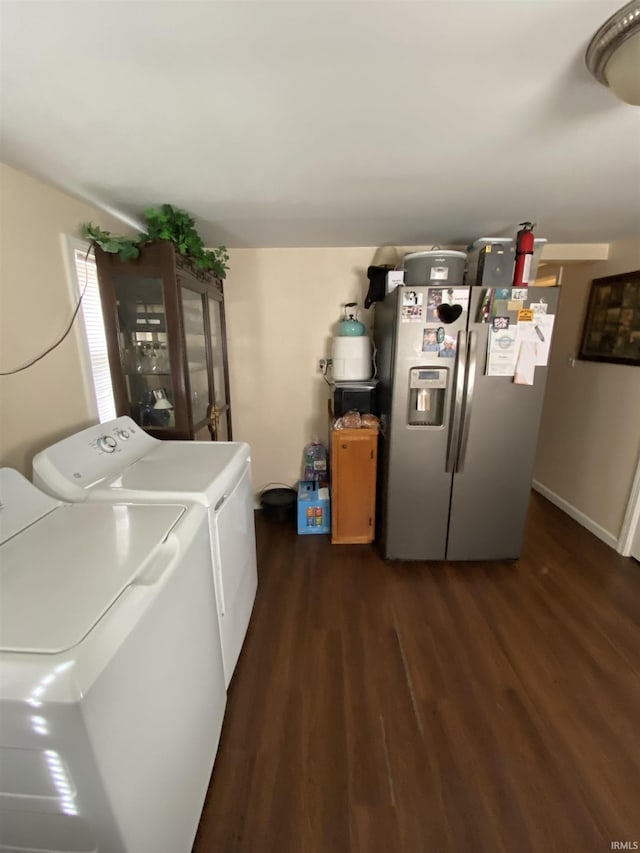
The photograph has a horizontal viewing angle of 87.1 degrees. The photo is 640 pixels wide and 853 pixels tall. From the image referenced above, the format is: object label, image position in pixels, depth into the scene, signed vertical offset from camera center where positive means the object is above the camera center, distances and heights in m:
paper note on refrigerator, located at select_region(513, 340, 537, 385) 1.93 -0.08
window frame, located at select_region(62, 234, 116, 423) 1.62 +0.07
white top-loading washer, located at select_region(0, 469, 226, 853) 0.60 -0.65
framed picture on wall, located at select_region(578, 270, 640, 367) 2.28 +0.19
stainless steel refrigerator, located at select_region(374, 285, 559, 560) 1.91 -0.48
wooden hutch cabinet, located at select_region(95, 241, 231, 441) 1.75 +0.05
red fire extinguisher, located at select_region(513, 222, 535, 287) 1.83 +0.50
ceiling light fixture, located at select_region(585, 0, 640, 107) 0.69 +0.65
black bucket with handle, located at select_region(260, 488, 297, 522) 2.72 -1.26
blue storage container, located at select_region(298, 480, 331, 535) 2.56 -1.23
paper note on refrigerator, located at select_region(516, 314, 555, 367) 1.91 +0.08
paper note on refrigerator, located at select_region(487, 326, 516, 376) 1.92 -0.03
